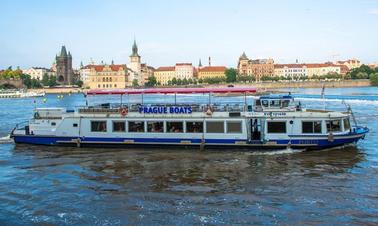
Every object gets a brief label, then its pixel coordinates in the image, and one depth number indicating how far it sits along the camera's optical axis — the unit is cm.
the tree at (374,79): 17612
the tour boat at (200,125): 2623
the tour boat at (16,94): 16448
